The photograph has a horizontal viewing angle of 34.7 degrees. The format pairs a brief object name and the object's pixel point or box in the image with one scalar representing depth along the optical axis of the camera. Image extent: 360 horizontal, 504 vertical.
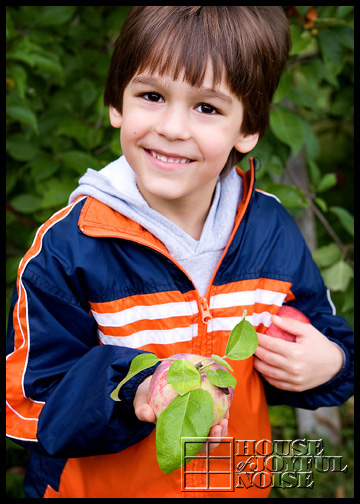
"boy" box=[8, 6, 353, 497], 1.27
